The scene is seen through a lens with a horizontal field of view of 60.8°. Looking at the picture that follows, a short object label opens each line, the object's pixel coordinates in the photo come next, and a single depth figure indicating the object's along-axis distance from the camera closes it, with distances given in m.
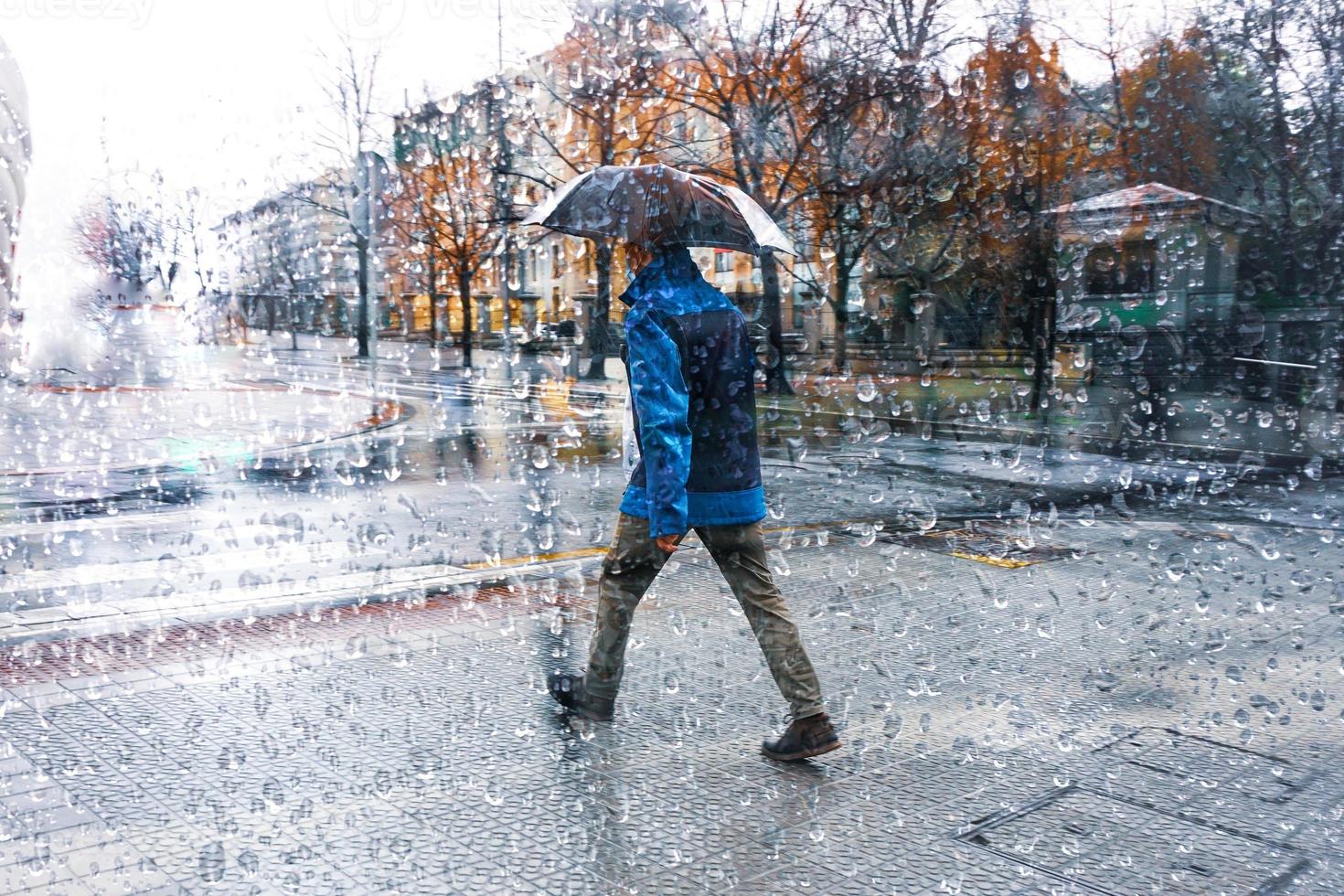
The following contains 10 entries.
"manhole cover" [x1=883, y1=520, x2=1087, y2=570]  7.59
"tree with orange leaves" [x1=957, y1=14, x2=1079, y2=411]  20.91
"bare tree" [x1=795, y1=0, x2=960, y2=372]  20.53
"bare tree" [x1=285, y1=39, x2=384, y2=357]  29.97
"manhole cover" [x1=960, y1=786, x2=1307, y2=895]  3.16
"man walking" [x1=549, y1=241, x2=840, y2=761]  3.77
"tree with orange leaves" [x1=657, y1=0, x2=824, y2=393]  20.70
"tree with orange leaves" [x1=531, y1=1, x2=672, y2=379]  21.30
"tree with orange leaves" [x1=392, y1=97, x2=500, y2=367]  30.28
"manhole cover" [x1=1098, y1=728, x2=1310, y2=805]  3.85
